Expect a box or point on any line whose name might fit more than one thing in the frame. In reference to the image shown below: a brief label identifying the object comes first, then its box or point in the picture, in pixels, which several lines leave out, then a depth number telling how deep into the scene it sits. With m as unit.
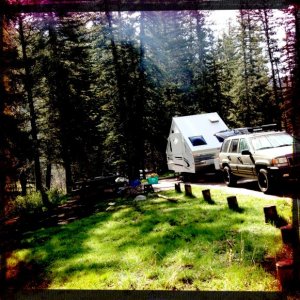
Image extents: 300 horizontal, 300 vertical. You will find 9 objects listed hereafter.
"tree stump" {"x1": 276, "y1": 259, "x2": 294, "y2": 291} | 4.46
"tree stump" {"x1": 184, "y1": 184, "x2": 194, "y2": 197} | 12.33
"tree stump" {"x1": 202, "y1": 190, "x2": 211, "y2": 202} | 10.70
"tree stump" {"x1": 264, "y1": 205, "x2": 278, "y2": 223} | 7.19
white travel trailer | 15.54
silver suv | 9.59
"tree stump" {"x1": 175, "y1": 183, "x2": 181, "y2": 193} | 13.79
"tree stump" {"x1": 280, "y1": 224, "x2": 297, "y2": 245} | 5.52
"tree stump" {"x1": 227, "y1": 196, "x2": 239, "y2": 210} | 8.92
